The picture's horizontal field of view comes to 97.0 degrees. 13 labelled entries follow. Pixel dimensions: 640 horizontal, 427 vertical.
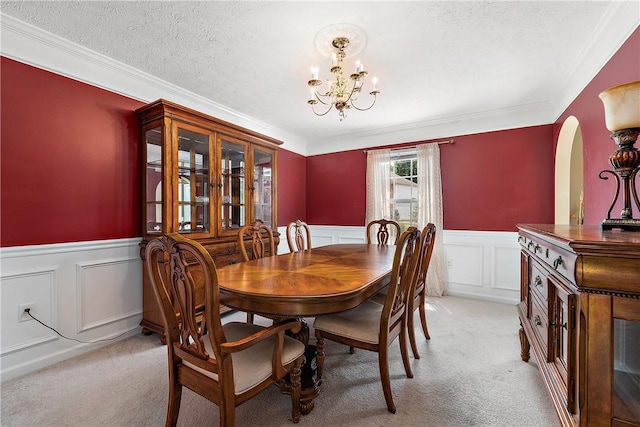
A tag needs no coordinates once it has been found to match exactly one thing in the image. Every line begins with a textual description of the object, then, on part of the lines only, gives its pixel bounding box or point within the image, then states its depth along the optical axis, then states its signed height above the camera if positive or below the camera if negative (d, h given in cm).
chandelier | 196 +95
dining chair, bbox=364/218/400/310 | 220 -31
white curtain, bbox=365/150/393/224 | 431 +41
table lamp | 126 +36
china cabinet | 250 +32
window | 421 +36
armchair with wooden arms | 109 -62
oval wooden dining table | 133 -39
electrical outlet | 198 -70
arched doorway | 307 +32
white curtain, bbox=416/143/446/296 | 385 +13
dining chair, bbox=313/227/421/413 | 157 -67
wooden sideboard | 90 -39
